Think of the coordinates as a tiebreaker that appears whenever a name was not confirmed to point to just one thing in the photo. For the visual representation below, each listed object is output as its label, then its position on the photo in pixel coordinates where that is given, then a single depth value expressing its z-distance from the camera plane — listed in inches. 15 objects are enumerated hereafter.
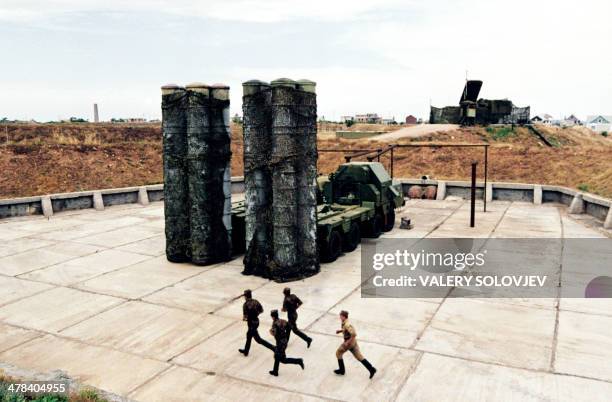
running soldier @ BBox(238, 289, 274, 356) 364.1
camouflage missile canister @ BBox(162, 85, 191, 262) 604.4
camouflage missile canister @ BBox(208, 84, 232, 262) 600.7
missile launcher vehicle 661.3
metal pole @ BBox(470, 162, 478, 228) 823.7
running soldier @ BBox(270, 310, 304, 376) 343.3
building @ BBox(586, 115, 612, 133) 6427.2
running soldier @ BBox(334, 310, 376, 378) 330.6
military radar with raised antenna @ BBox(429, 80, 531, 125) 2095.2
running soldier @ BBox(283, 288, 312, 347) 370.3
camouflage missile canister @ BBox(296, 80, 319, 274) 547.2
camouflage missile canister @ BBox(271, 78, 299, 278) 538.0
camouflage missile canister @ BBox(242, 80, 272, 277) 554.9
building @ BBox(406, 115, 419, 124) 6434.6
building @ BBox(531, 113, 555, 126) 7017.7
